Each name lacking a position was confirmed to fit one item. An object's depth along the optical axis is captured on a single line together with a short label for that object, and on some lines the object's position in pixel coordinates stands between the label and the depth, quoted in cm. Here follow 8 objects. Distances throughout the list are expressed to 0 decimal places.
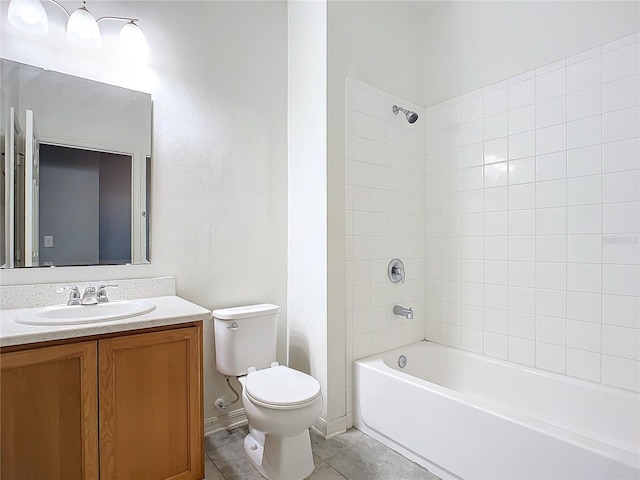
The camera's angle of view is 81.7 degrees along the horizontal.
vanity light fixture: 158
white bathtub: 138
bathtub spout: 237
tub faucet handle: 244
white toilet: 165
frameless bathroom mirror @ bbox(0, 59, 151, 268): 162
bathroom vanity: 124
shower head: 236
